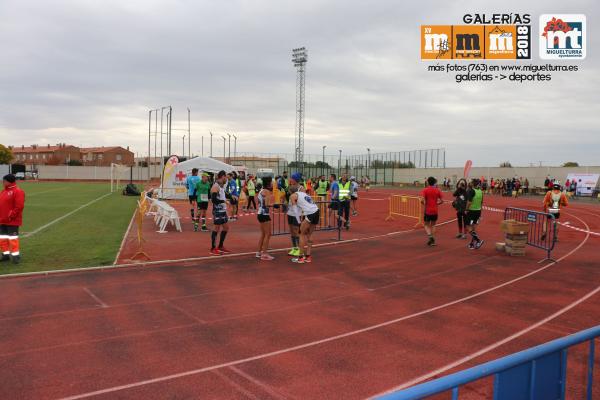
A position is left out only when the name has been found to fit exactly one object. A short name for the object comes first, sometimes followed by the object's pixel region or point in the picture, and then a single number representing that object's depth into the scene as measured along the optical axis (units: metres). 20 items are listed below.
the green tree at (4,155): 100.50
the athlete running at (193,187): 16.61
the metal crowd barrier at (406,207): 18.66
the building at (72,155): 127.25
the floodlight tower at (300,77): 62.75
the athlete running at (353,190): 18.48
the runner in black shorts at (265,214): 10.50
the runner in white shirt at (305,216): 10.38
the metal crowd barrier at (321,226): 15.28
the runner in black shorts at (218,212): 10.92
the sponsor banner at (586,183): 36.12
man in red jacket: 9.59
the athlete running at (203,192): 14.92
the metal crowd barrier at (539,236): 11.53
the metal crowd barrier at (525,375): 2.16
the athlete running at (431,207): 13.17
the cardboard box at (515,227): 11.54
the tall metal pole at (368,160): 62.03
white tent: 30.50
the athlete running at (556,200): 13.27
